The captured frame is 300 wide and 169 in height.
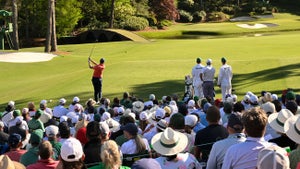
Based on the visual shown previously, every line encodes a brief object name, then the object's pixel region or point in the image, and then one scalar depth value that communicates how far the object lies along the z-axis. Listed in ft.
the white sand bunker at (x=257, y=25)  212.02
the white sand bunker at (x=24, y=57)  111.86
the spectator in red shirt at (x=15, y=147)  25.07
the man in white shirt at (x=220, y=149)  21.21
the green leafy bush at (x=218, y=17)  263.68
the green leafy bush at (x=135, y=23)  216.13
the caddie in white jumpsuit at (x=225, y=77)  59.72
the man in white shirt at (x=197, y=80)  60.08
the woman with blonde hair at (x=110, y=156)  17.25
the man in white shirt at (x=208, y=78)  59.65
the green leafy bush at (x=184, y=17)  261.24
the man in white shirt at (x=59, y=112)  48.53
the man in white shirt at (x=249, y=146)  18.62
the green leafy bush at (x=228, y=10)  276.62
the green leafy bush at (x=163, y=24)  233.06
